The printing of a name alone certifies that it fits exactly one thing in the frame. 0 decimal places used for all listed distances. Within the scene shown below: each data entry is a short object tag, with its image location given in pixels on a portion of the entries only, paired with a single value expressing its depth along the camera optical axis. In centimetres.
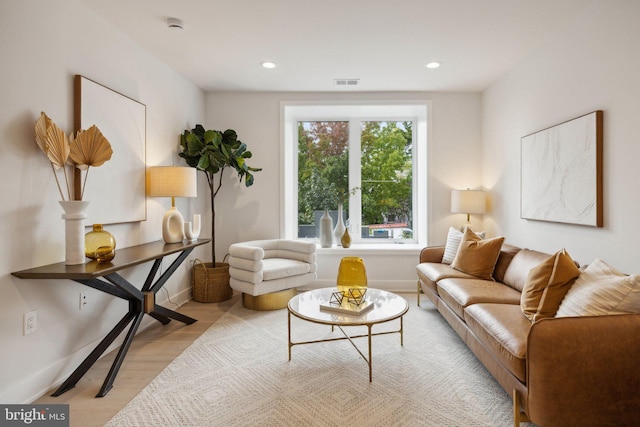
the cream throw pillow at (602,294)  163
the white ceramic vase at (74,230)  213
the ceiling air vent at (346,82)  405
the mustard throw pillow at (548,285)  193
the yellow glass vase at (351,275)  253
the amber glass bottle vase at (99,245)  224
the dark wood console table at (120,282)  198
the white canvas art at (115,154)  251
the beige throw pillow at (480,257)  315
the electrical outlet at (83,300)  247
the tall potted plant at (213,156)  386
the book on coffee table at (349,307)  233
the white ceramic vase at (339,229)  474
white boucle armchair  351
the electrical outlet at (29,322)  204
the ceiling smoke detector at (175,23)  269
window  500
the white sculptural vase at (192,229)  339
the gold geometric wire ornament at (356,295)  254
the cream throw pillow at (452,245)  361
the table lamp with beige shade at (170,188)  319
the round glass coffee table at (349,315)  221
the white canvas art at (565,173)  246
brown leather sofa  154
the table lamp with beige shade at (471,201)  411
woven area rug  189
